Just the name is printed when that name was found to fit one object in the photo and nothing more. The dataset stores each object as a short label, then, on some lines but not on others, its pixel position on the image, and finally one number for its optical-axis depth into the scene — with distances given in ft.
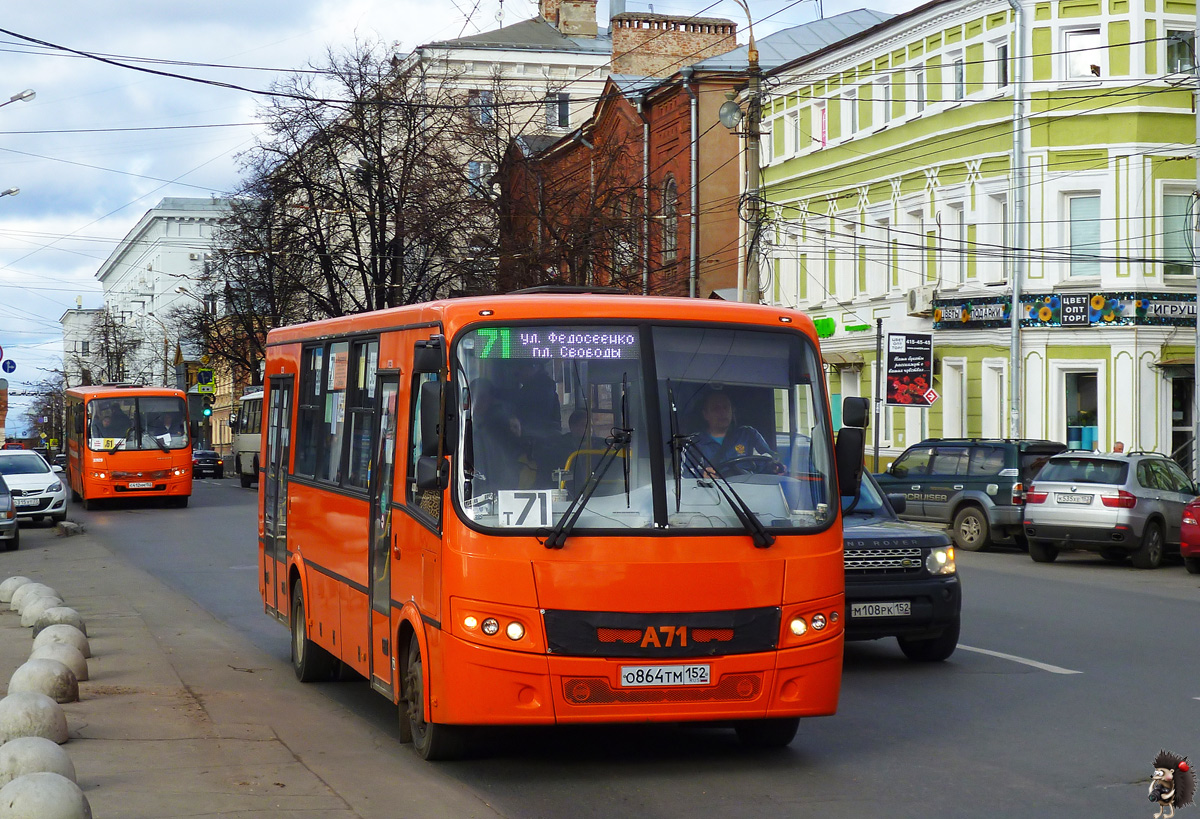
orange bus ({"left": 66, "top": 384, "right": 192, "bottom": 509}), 122.72
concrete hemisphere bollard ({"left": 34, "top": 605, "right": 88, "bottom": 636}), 42.45
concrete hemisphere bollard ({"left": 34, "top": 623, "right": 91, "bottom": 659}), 36.83
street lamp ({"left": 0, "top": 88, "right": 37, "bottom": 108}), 105.40
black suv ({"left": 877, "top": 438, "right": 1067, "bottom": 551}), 84.28
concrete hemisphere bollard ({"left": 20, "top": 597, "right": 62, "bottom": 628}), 45.98
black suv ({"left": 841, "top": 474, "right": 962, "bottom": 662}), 38.60
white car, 99.35
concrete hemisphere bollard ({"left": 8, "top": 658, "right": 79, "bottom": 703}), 31.39
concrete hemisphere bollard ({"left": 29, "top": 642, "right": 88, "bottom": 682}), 34.58
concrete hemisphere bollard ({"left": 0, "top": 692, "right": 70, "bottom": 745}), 25.96
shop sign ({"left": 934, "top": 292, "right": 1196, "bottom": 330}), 113.70
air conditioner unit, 127.44
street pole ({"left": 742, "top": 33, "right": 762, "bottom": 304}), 75.92
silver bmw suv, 74.54
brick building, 144.15
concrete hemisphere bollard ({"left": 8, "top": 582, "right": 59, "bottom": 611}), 48.91
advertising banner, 108.27
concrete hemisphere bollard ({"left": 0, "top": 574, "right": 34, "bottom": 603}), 54.07
